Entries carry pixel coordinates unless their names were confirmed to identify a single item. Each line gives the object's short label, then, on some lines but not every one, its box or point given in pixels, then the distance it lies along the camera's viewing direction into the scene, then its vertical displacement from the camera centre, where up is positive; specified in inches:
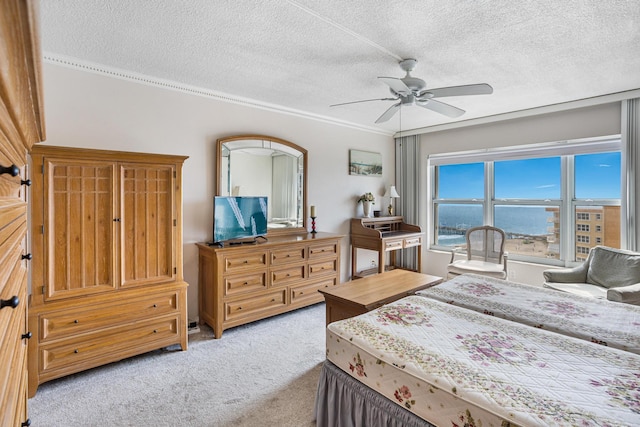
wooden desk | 171.9 -15.6
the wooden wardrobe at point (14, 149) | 19.2 +5.7
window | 145.9 +7.1
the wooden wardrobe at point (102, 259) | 83.7 -15.3
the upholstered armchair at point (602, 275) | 113.0 -25.9
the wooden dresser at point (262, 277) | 116.9 -28.7
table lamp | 193.3 +9.5
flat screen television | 121.4 -4.1
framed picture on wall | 186.5 +28.9
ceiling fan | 91.2 +37.4
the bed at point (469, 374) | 42.0 -26.2
